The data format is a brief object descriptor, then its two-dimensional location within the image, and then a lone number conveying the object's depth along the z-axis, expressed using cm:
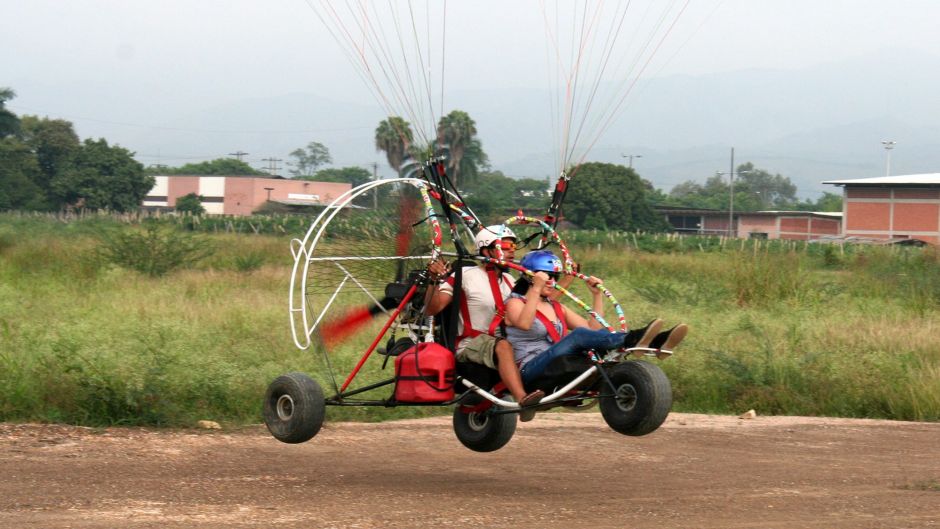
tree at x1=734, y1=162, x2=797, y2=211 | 18050
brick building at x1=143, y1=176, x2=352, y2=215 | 8538
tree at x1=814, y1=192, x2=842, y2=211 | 11793
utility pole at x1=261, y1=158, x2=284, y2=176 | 11524
